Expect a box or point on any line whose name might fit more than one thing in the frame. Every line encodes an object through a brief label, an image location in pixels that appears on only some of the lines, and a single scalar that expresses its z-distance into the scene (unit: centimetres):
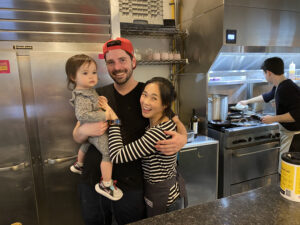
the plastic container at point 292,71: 305
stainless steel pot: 267
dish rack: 231
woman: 117
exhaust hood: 206
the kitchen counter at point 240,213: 78
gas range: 236
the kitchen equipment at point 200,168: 222
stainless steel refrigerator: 159
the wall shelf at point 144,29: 234
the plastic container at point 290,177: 85
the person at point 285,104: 224
